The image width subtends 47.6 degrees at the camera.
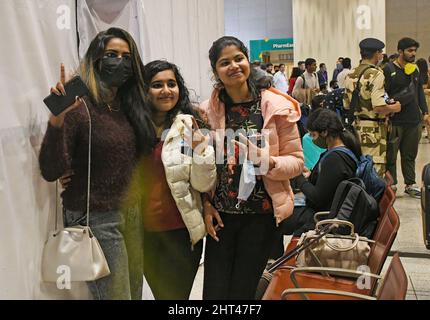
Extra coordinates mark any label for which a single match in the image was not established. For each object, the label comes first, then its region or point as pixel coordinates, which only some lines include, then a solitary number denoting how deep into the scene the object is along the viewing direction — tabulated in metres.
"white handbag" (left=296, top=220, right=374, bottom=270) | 2.31
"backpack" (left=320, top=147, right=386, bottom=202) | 2.83
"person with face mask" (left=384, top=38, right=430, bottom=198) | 4.93
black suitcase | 2.63
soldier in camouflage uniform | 4.40
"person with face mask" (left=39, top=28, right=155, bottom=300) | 1.74
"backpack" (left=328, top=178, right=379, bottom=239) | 2.59
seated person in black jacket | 2.97
